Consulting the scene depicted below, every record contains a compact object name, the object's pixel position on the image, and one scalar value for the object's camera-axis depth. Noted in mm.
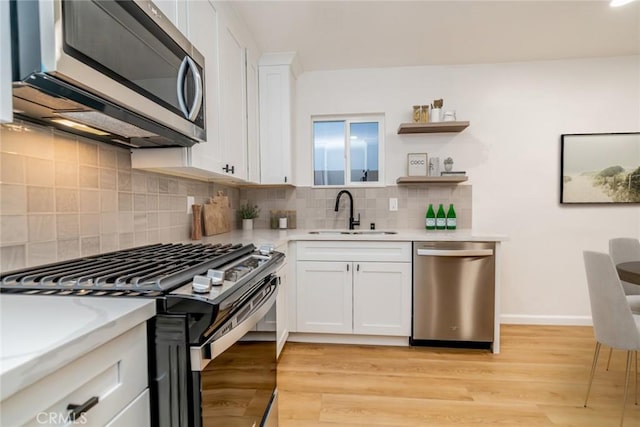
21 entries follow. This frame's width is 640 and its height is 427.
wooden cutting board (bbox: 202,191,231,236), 2270
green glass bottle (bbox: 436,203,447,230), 2869
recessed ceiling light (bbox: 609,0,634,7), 1863
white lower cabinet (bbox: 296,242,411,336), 2420
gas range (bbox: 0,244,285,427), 750
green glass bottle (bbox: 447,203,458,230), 2848
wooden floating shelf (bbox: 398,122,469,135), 2689
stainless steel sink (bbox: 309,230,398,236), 2634
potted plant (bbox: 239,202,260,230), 2938
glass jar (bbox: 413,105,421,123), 2817
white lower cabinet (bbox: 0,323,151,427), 474
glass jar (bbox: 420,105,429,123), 2805
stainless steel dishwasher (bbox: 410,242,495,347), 2332
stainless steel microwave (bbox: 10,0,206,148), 725
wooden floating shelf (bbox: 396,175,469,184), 2715
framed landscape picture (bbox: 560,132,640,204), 2793
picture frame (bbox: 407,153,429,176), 2904
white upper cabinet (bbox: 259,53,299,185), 2723
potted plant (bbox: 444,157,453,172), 2846
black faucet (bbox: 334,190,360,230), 2918
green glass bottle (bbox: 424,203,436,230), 2887
